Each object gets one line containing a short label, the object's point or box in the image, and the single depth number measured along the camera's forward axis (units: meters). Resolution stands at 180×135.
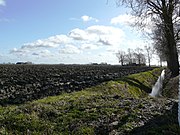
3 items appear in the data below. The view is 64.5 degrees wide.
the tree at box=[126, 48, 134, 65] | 77.09
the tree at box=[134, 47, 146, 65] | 70.64
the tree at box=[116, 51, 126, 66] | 79.88
